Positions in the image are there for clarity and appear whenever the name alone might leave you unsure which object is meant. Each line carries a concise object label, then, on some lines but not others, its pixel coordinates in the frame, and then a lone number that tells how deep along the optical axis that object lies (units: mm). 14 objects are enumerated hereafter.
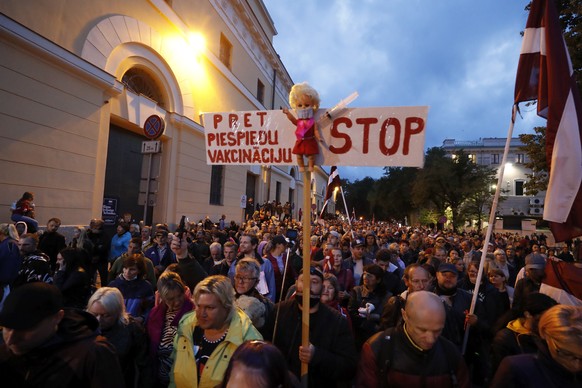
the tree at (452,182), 33719
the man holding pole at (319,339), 2450
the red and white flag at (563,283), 2898
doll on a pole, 2561
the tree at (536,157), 14989
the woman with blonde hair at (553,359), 1799
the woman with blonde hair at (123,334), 2516
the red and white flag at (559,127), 2697
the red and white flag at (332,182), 5649
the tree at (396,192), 47469
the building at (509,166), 51438
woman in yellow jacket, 2262
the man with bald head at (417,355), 1971
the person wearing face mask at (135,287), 3588
